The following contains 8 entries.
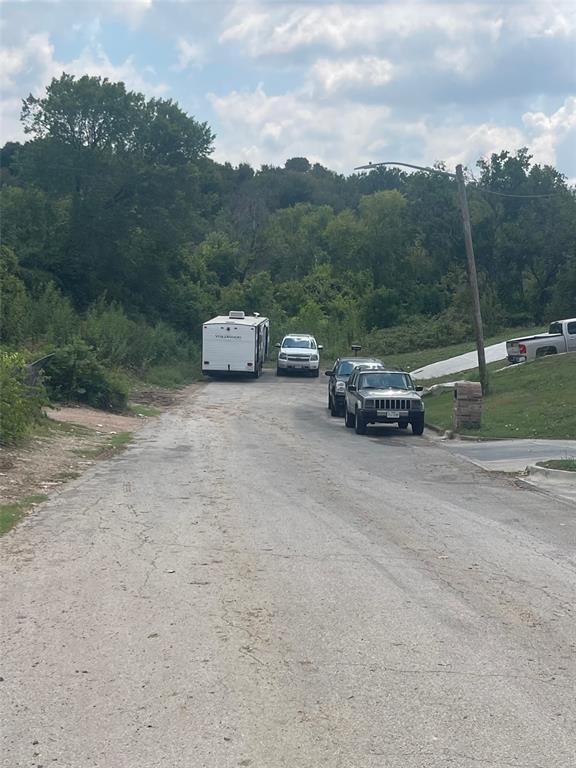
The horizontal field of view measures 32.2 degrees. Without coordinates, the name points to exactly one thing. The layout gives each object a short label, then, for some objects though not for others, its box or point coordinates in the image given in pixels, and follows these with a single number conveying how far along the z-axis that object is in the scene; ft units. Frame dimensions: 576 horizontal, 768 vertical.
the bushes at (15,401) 58.70
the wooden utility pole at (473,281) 94.38
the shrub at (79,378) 94.63
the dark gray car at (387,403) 81.92
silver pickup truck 124.77
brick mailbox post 77.82
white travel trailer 151.23
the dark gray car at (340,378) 101.35
